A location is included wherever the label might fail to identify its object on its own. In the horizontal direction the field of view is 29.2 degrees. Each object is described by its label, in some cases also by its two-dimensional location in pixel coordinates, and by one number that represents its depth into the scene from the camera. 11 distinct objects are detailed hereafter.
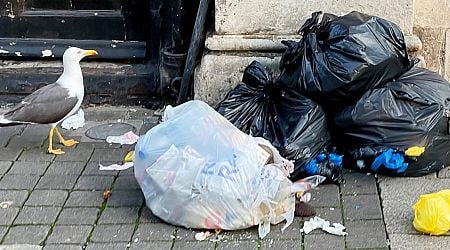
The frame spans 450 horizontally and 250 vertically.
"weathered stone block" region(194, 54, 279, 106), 4.98
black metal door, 5.69
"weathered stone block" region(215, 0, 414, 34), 4.91
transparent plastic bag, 3.76
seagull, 4.69
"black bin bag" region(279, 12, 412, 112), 4.41
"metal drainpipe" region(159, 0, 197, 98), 5.45
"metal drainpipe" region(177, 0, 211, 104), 5.16
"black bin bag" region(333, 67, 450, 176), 4.30
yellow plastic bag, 3.71
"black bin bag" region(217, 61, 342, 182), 4.31
